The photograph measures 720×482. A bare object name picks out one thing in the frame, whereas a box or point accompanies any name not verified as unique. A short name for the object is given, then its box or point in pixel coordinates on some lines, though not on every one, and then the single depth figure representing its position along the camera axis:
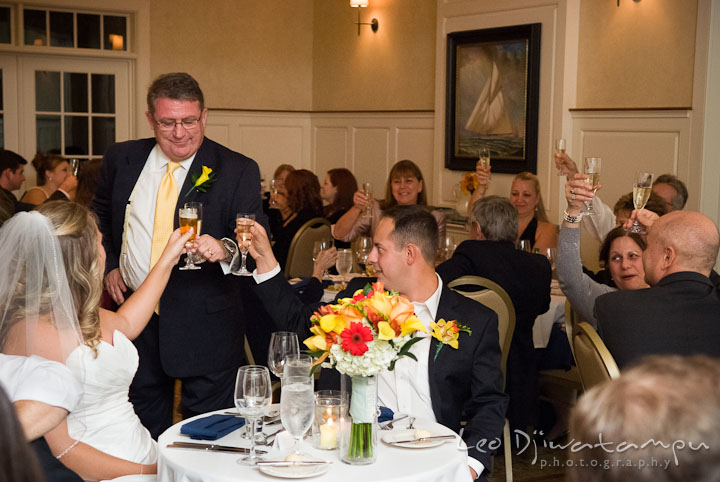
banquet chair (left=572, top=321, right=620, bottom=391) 2.96
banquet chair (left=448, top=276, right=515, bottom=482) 4.00
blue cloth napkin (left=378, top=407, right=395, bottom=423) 2.61
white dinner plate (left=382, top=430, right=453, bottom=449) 2.39
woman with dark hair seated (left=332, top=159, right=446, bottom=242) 6.65
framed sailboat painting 7.46
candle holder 2.37
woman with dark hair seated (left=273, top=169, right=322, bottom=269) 6.43
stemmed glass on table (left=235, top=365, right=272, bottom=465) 2.29
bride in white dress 2.34
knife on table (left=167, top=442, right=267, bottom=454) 2.36
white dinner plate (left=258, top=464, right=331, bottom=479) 2.16
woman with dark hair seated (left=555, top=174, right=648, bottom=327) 3.70
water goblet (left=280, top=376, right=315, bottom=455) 2.28
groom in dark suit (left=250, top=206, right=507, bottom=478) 2.91
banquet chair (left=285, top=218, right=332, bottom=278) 5.93
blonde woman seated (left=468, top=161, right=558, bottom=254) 6.35
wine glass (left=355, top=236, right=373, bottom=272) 5.16
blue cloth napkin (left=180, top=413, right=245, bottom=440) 2.45
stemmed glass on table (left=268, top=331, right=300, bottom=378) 2.58
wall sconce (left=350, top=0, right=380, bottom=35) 9.49
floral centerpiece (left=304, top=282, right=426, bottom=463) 2.27
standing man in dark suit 3.28
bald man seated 2.88
